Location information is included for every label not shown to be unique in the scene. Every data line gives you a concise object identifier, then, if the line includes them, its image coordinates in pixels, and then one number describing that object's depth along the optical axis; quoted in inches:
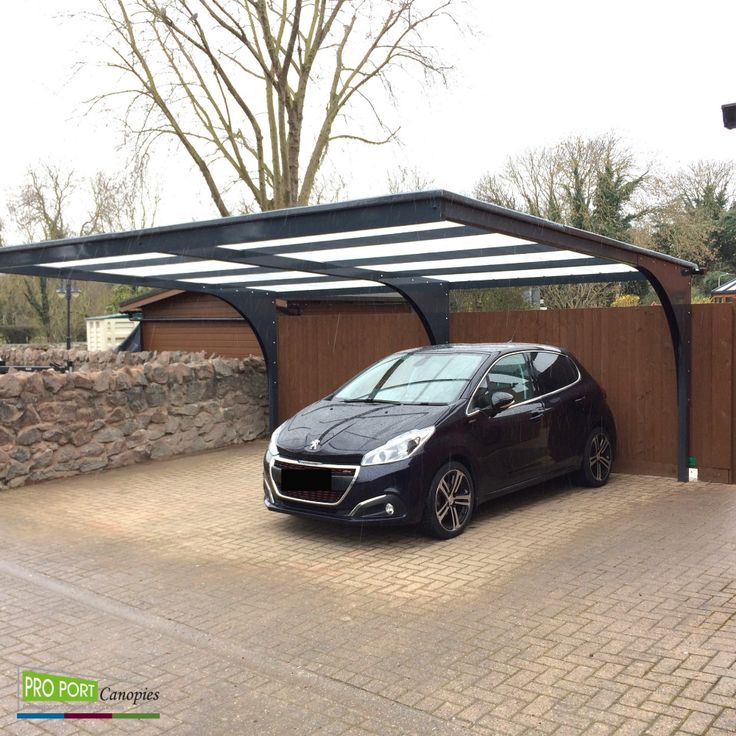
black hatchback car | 247.3
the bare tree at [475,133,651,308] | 1046.4
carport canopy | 241.0
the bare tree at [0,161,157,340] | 1464.1
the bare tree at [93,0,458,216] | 719.1
